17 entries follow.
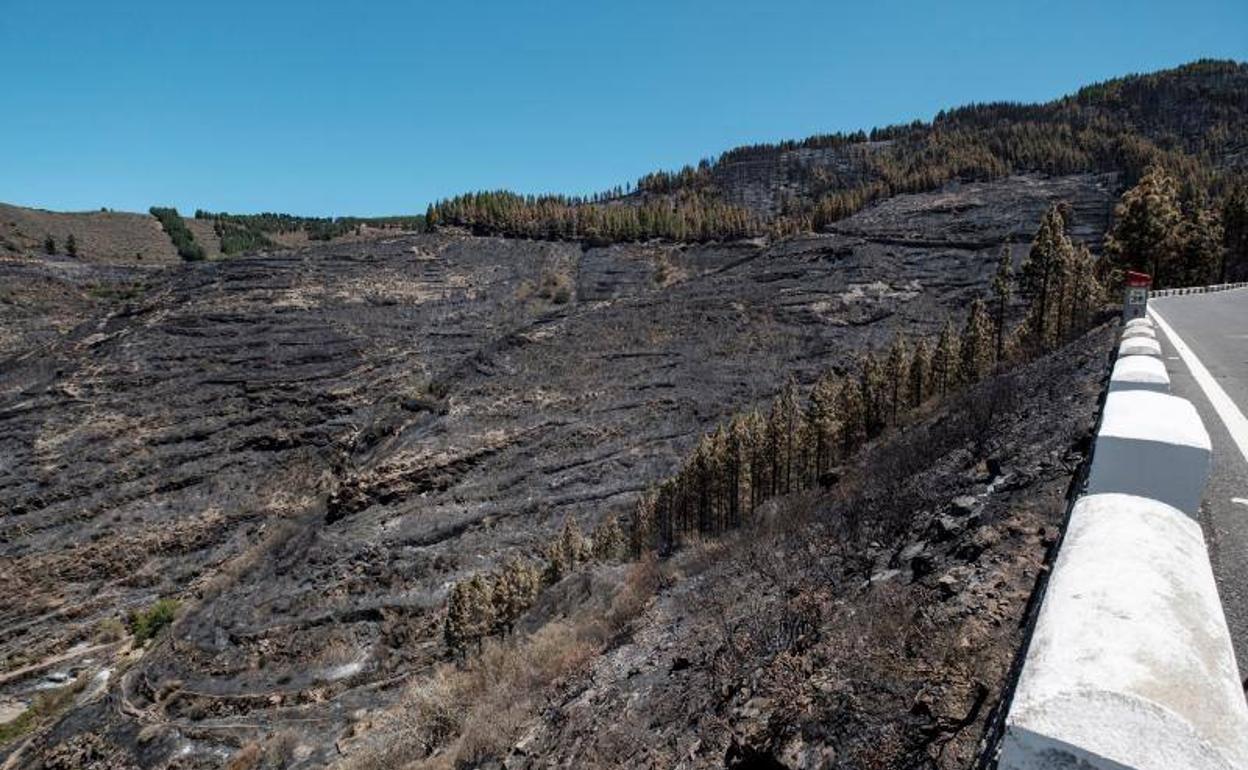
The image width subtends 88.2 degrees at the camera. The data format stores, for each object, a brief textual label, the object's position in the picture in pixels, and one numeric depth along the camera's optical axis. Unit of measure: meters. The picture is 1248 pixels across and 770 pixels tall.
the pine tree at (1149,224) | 36.09
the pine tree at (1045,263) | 39.50
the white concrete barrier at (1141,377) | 5.59
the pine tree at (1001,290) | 41.69
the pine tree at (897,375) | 44.96
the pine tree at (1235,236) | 68.00
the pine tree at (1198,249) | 48.56
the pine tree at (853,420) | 43.75
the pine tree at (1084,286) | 40.03
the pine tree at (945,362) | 43.31
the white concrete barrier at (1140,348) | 7.83
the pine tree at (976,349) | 41.09
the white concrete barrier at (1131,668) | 1.61
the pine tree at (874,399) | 44.38
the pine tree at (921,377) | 44.28
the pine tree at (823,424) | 41.44
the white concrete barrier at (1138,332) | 9.71
